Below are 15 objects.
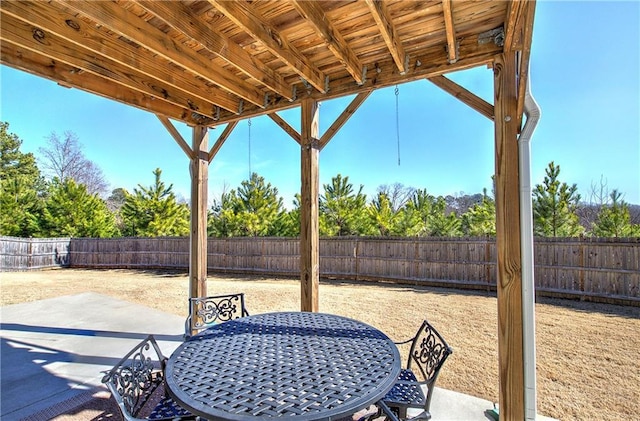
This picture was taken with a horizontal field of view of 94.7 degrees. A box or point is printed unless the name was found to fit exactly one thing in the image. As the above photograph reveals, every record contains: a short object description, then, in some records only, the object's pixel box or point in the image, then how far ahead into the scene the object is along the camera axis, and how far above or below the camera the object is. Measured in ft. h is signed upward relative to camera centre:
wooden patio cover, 5.52 +3.90
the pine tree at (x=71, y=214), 38.29 +1.48
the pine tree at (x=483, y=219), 27.35 +0.45
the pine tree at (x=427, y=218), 30.27 +0.60
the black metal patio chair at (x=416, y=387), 4.82 -2.93
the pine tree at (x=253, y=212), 35.20 +1.52
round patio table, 3.50 -2.16
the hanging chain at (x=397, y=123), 9.70 +3.46
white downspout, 5.80 -0.56
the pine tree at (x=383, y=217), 31.22 +0.74
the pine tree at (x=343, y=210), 32.30 +1.57
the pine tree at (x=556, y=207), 23.91 +1.36
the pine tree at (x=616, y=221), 22.29 +0.16
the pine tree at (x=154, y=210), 38.65 +1.96
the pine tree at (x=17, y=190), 36.60 +4.56
